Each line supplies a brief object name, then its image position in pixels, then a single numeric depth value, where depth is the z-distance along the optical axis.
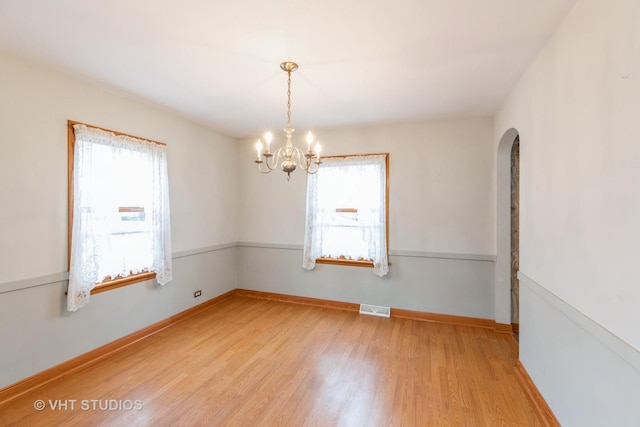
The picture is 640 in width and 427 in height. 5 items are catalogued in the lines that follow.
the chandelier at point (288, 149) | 2.10
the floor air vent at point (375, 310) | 3.90
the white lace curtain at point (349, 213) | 3.89
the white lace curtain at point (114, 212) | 2.54
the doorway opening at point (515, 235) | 3.30
